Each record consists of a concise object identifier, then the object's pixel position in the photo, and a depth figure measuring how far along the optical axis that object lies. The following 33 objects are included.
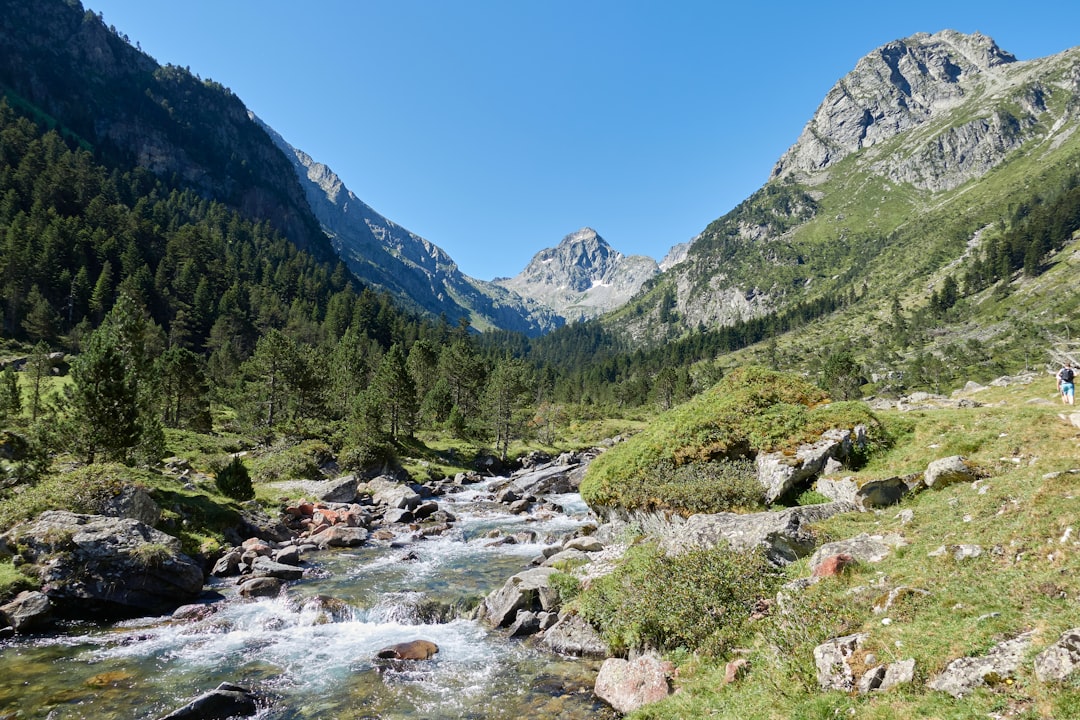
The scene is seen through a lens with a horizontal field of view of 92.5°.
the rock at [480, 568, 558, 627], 19.53
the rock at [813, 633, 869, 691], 8.78
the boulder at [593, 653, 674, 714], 12.26
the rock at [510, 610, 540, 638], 18.53
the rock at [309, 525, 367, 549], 32.81
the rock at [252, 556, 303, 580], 25.31
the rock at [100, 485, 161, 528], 24.61
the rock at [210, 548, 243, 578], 25.77
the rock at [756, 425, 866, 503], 20.38
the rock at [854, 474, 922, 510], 16.61
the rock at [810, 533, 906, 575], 12.93
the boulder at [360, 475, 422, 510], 44.28
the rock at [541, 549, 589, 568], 23.30
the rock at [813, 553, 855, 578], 12.59
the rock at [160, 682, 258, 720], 12.98
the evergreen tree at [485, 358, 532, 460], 83.88
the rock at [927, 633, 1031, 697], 7.14
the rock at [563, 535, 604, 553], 25.58
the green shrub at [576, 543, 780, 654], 12.91
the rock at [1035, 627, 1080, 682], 6.44
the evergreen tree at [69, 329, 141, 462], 31.66
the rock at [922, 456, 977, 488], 15.54
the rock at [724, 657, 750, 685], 10.77
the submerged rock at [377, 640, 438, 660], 17.12
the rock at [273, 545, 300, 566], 28.06
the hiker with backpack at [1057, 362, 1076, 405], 21.48
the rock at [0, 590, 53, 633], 18.17
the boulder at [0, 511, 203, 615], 20.05
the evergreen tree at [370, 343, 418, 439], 72.12
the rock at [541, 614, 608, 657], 16.19
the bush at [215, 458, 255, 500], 36.66
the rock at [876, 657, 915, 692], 7.93
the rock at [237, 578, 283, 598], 23.02
